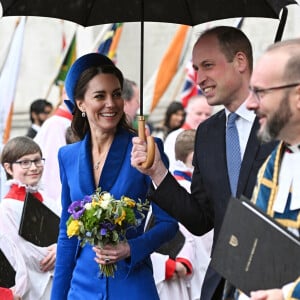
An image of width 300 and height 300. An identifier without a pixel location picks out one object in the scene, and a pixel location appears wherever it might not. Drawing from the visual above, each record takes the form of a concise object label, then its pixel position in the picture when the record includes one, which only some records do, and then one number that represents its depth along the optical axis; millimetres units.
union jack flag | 17467
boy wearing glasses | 8974
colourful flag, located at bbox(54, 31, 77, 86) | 16883
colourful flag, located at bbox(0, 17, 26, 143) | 13273
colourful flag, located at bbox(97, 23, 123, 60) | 15851
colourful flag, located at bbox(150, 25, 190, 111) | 16383
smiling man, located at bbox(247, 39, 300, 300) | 5161
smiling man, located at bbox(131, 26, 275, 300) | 6500
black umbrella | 7414
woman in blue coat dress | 6952
